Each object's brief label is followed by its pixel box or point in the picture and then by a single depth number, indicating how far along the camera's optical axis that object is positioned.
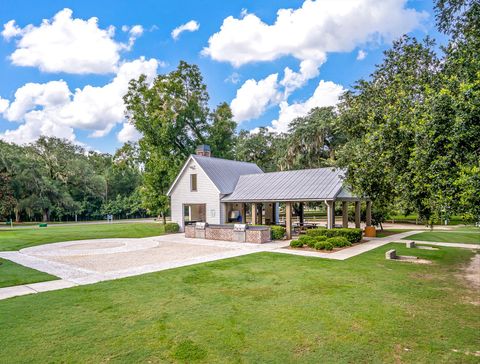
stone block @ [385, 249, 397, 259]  12.56
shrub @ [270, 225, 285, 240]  19.41
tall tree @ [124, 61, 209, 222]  32.16
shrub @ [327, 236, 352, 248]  15.42
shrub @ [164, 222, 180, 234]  25.45
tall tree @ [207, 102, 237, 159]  35.84
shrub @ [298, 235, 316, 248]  15.59
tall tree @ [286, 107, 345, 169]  33.94
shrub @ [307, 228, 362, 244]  17.03
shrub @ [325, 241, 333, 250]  14.61
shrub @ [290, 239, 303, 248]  15.75
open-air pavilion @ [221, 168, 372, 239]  19.08
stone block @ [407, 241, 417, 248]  15.55
